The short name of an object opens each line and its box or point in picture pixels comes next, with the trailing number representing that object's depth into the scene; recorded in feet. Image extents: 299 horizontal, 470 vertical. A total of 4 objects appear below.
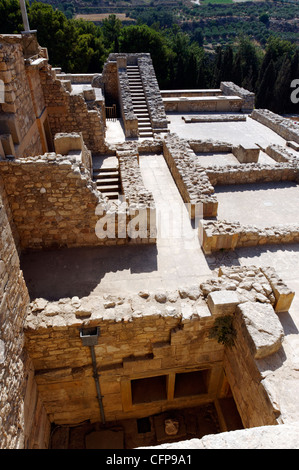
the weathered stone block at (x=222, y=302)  18.38
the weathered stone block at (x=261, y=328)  16.63
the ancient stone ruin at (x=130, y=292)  16.84
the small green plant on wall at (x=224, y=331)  19.24
